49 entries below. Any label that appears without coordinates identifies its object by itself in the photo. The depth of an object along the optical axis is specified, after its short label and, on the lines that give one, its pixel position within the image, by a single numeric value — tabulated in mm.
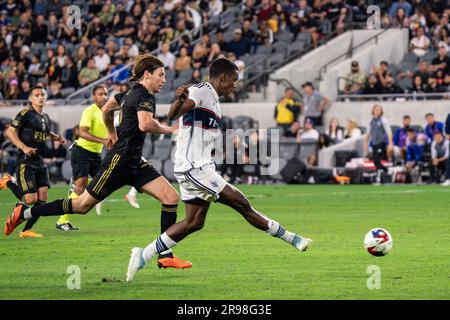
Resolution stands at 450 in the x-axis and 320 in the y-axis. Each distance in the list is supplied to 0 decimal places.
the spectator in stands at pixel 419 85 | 33344
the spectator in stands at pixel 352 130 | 33094
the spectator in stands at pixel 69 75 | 39938
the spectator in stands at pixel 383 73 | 33906
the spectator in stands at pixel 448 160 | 30219
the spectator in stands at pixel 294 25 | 37062
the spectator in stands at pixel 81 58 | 40000
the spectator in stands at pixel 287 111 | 34156
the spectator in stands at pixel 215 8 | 39875
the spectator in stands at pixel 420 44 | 34719
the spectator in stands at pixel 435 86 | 33219
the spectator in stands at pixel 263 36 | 37125
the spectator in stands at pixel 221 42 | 37384
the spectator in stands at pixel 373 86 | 34000
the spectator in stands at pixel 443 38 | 34000
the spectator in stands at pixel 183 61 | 37312
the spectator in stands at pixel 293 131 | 33594
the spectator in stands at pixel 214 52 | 36406
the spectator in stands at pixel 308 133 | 33344
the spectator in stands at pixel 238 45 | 37281
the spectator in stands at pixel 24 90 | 40469
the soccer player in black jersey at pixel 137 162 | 12672
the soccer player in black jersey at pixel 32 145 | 17500
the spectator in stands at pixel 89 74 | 39281
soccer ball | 12922
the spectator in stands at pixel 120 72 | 37469
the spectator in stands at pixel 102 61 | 39469
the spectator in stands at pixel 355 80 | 34844
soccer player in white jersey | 11820
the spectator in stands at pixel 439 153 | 30812
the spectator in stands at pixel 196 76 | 35622
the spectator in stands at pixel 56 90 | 39688
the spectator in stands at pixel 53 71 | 40219
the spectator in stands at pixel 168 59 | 37562
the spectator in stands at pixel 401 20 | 35875
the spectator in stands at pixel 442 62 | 32750
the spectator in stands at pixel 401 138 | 31828
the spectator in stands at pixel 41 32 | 43188
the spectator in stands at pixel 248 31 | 37531
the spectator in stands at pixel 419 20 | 35125
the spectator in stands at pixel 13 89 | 40500
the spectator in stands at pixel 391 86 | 33844
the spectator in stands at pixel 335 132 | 33375
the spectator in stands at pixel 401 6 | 36062
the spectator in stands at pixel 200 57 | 37312
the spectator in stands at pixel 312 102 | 34219
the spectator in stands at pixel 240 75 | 35781
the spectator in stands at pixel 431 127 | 31625
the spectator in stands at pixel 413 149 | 31547
